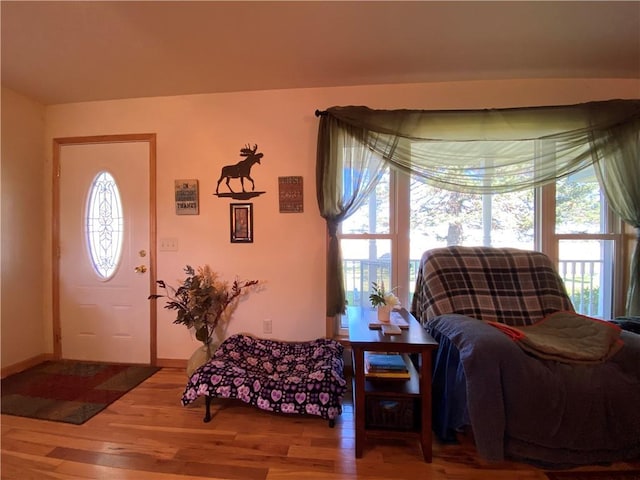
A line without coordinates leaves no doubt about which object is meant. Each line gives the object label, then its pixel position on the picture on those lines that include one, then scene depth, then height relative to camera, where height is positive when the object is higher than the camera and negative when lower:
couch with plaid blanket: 1.15 -0.76
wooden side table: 1.25 -0.80
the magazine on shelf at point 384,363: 1.39 -0.71
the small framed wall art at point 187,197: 2.19 +0.35
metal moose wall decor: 2.14 +0.55
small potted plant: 1.53 -0.41
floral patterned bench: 1.49 -0.90
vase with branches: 1.93 -0.50
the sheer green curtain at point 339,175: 2.00 +0.48
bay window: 1.89 +0.37
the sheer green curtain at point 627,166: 1.86 +0.51
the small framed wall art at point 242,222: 2.16 +0.13
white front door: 2.25 -0.14
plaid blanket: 1.69 -0.34
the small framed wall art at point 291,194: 2.11 +0.35
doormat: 1.63 -1.11
